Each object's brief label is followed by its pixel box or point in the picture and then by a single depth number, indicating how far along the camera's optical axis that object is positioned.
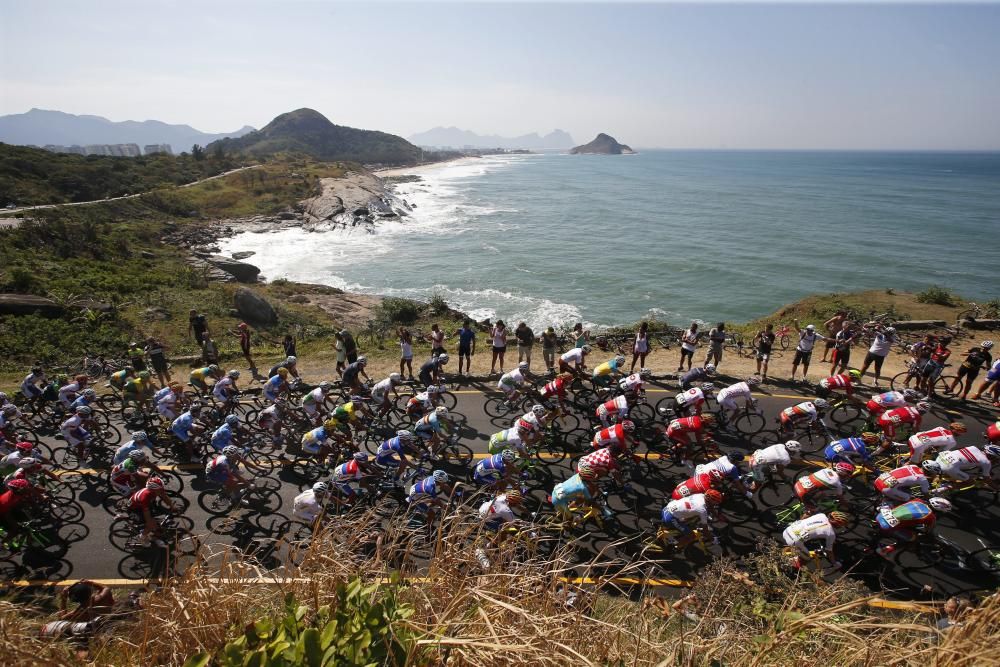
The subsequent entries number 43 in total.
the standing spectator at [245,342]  17.53
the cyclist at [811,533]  7.74
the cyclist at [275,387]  13.04
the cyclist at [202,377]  14.32
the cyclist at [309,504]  9.01
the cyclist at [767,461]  9.32
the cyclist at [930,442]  9.86
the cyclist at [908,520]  8.16
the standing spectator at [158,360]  16.69
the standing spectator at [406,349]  16.55
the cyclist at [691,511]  8.37
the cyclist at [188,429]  11.81
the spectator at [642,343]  16.47
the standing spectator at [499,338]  17.02
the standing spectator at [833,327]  16.42
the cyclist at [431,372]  15.41
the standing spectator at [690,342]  16.61
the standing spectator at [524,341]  17.38
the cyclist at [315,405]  12.56
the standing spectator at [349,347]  16.78
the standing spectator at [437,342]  17.27
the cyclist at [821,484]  8.74
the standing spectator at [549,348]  17.12
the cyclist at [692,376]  13.36
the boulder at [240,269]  39.47
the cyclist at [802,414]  11.36
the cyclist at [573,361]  14.10
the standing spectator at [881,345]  15.03
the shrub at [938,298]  26.83
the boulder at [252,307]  26.45
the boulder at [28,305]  22.48
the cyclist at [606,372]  13.65
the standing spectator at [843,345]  15.80
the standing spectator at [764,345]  15.95
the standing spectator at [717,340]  16.44
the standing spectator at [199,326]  18.16
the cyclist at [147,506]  8.94
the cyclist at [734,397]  12.05
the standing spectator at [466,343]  17.03
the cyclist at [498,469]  9.66
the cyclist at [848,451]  9.95
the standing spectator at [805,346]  15.24
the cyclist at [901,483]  8.71
